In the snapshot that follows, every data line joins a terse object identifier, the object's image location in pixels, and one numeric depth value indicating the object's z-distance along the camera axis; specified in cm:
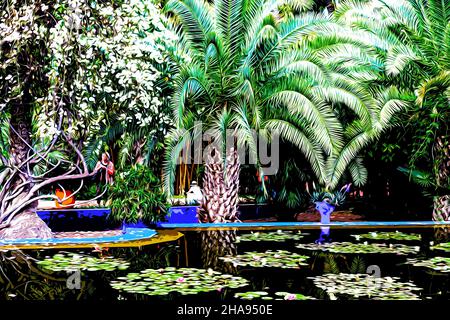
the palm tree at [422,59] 1534
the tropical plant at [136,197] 1373
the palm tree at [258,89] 1467
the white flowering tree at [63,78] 1160
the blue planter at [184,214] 1670
